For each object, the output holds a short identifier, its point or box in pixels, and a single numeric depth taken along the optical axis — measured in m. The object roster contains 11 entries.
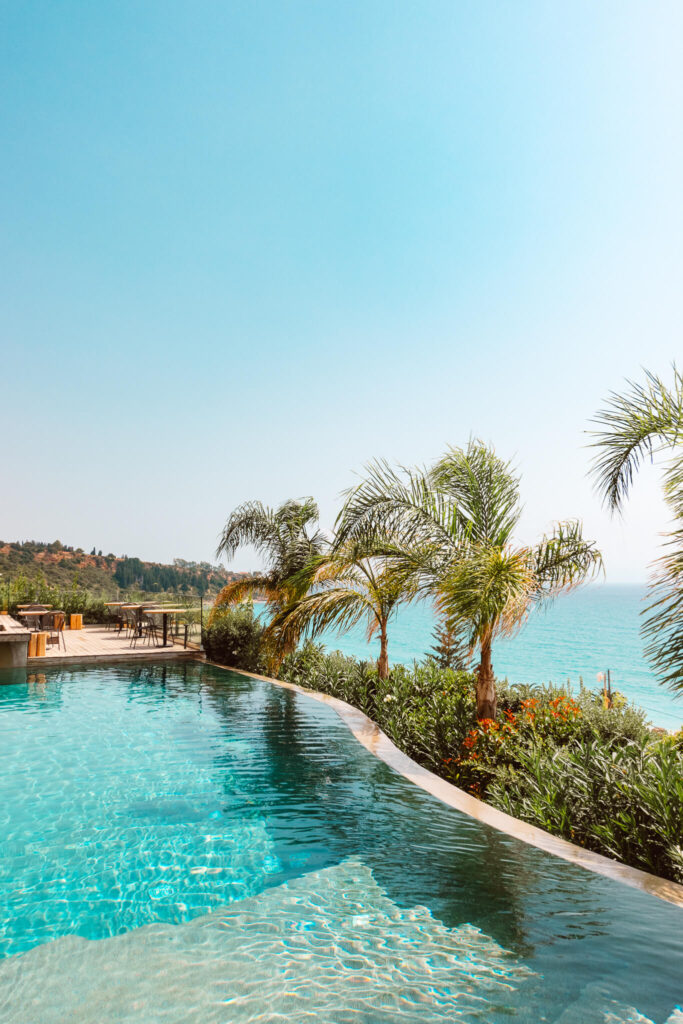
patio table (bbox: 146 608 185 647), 13.82
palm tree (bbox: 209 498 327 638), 10.91
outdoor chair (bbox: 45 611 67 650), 14.23
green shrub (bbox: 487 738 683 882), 3.74
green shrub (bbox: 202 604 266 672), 12.59
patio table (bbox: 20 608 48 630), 13.57
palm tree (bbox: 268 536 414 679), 8.34
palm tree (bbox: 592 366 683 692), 4.01
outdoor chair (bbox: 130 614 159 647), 15.71
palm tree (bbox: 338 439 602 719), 5.70
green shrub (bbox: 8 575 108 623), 21.81
